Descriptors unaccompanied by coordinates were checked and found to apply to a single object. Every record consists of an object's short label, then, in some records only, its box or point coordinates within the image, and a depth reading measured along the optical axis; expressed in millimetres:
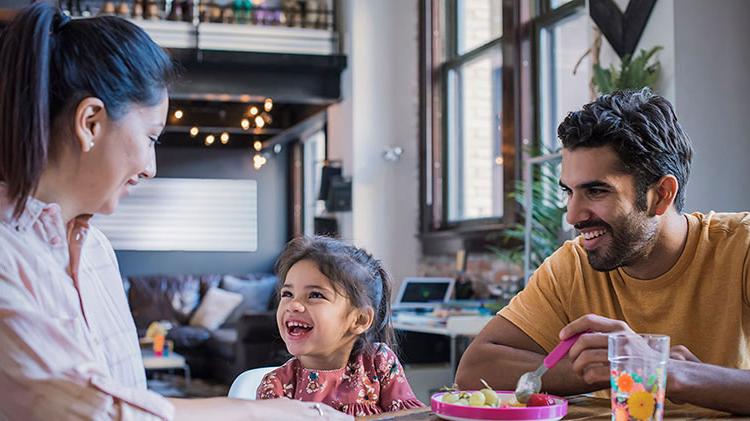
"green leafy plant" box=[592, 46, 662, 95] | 4270
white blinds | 10617
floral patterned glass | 1401
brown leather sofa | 7961
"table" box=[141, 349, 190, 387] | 7262
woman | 1045
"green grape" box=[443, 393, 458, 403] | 1600
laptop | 6559
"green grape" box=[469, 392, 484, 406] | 1570
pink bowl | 1493
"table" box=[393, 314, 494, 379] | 4883
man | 1990
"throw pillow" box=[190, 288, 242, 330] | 9500
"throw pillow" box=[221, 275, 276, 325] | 9898
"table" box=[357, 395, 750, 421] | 1616
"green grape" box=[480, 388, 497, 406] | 1605
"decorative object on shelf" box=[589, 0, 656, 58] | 4359
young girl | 2043
